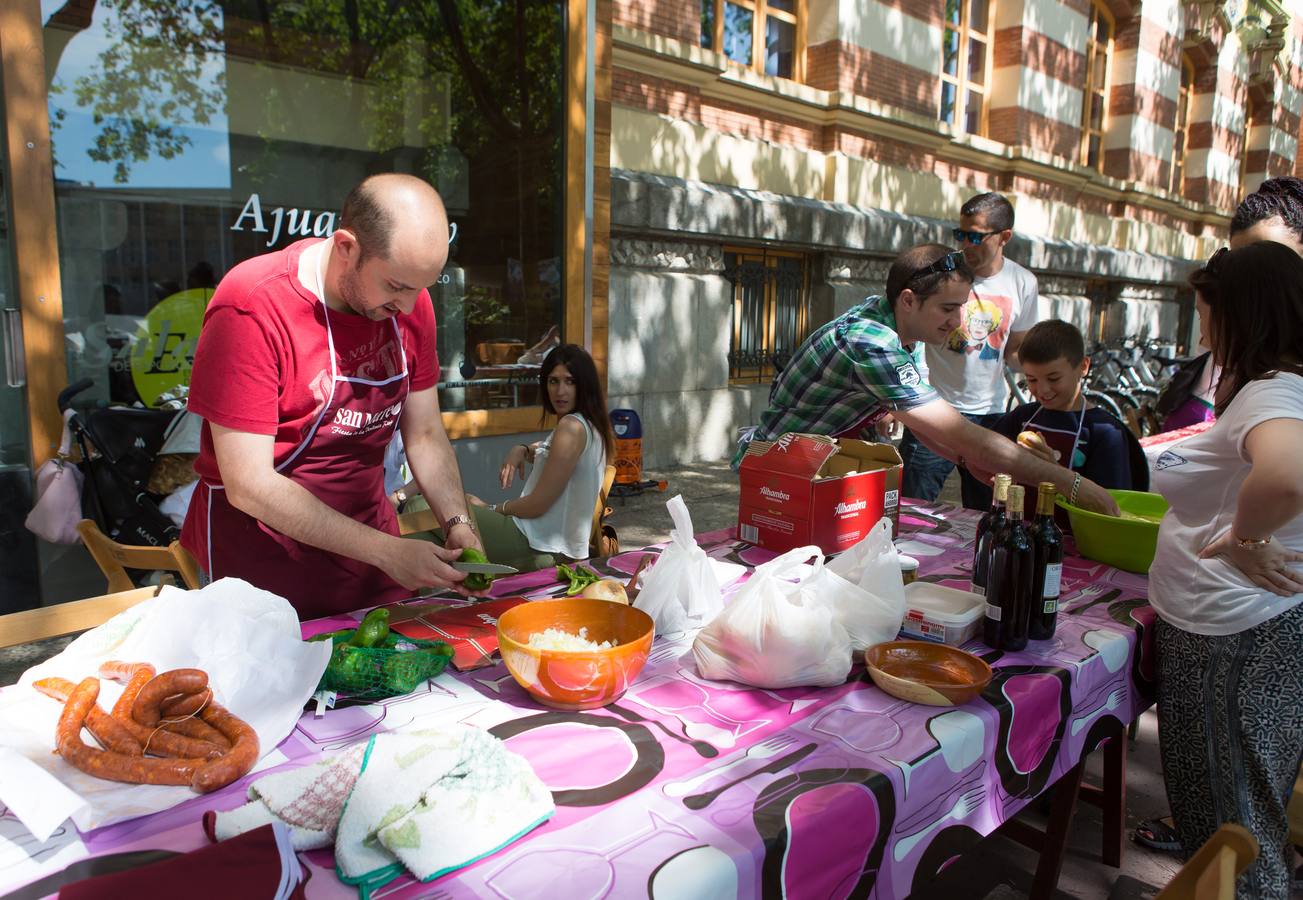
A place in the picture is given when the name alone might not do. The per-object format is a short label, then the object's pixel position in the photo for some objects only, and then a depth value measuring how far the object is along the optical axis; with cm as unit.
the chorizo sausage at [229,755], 122
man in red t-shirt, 186
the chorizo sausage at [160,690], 130
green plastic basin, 238
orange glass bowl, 146
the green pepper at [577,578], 211
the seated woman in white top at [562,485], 352
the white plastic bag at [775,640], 156
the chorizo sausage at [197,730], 131
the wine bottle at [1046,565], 181
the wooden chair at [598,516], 370
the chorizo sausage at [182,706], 134
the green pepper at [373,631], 165
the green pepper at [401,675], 154
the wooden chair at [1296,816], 206
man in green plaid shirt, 257
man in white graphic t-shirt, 426
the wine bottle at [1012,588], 181
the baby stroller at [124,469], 376
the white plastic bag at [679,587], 185
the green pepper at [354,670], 153
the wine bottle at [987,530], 184
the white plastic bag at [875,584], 174
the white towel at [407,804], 105
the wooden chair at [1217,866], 106
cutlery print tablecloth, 109
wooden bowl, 154
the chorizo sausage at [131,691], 131
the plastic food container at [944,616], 182
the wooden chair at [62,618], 182
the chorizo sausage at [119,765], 122
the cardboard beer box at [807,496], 241
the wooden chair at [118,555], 268
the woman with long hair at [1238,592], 185
